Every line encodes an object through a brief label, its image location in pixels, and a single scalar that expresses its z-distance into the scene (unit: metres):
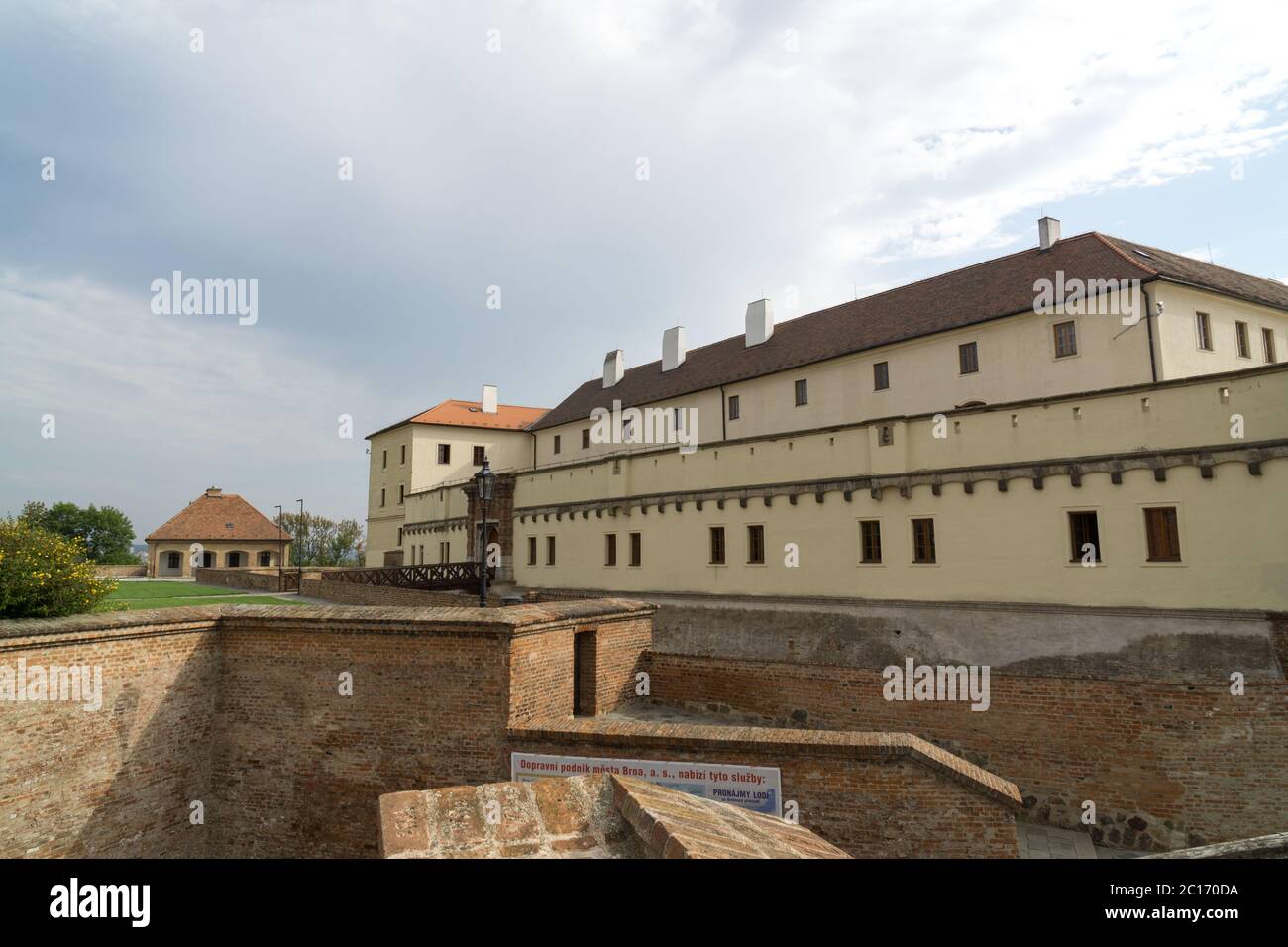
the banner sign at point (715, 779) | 8.32
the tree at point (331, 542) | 86.75
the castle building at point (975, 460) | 13.92
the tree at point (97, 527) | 69.19
